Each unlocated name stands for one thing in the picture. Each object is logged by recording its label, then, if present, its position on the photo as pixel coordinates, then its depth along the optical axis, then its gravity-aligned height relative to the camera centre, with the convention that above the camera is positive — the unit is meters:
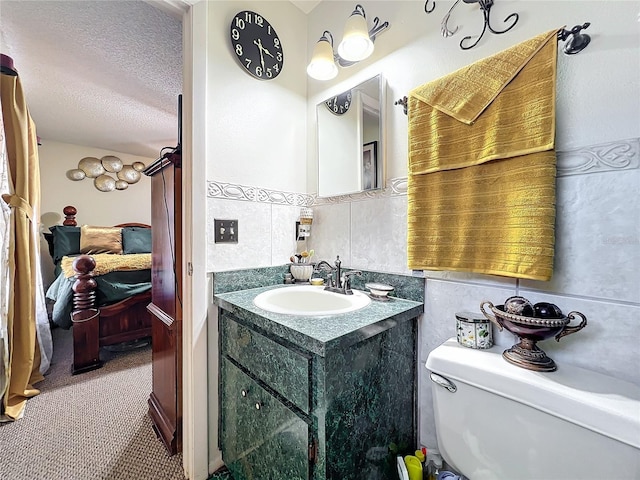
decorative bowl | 0.67 -0.27
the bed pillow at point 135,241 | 3.13 -0.11
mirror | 1.19 +0.46
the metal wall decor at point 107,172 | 3.44 +0.83
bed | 2.00 -0.59
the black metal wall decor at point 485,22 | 0.86 +0.75
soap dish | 1.06 -0.24
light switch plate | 1.16 +0.00
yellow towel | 0.73 +0.21
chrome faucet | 1.16 -0.22
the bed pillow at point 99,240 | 2.93 -0.10
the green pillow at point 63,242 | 2.92 -0.12
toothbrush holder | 1.36 -0.21
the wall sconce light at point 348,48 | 1.08 +0.81
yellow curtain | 1.51 -0.16
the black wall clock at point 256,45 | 1.23 +0.93
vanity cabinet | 0.71 -0.54
